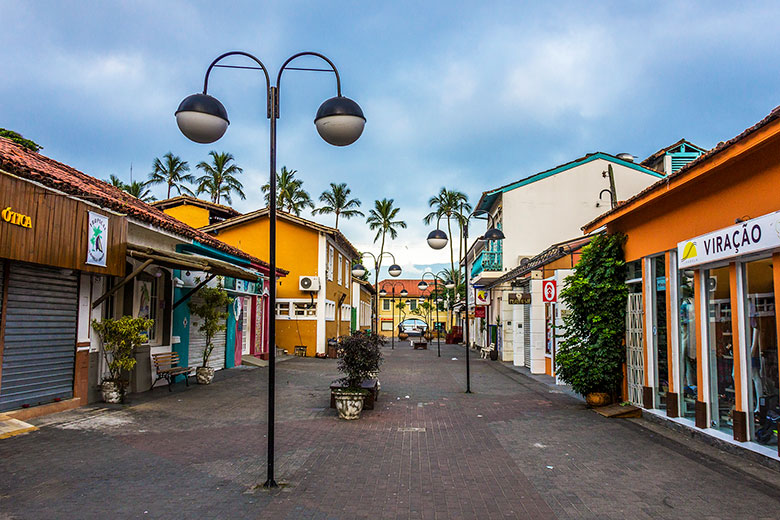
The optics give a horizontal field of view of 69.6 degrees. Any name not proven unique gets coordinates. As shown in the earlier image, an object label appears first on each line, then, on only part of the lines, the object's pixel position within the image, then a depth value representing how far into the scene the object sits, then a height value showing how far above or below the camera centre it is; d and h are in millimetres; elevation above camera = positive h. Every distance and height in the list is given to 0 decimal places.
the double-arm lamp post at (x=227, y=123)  5684 +1908
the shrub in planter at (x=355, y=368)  9641 -1060
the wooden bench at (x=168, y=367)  12312 -1288
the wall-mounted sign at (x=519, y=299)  18656 +393
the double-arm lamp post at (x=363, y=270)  25031 +1810
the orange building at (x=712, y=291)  6590 +277
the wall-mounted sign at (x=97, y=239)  9220 +1203
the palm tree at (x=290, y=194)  45434 +9587
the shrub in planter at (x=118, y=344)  9984 -590
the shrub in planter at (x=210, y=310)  14453 +17
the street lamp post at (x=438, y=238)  14445 +1875
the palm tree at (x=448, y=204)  45375 +8646
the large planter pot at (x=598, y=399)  10922 -1718
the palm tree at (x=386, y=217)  48156 +8014
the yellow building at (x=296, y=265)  25969 +2139
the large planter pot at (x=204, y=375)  13914 -1592
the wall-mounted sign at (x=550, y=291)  13719 +476
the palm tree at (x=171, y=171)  44938 +11189
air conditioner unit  25750 +1262
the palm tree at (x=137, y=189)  43531 +9540
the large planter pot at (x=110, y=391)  10250 -1461
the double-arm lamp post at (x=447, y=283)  67788 +3428
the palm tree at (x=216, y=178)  44719 +10583
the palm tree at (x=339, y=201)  47125 +9201
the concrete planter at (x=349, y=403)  9617 -1591
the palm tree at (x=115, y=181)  43375 +10109
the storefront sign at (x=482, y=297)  22934 +609
